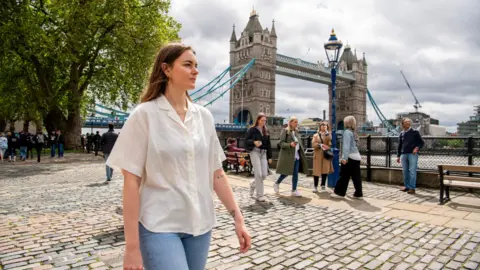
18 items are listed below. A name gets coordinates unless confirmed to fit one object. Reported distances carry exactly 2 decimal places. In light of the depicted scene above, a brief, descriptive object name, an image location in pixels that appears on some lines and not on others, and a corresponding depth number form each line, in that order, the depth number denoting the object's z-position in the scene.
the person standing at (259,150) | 6.91
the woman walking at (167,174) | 1.50
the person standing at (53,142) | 17.92
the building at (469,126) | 164.07
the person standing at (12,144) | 16.83
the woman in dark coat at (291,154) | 7.33
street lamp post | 8.68
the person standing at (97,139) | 22.11
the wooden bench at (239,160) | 11.34
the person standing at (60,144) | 17.61
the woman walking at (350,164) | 7.16
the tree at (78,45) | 18.34
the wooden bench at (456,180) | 6.43
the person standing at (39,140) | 16.24
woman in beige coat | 8.11
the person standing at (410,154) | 7.84
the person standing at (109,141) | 9.66
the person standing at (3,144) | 16.22
